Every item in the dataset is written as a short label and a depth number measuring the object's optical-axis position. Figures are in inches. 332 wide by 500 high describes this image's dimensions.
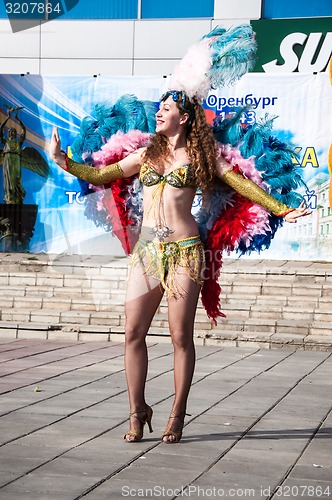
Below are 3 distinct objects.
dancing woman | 253.9
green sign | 740.0
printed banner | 654.5
